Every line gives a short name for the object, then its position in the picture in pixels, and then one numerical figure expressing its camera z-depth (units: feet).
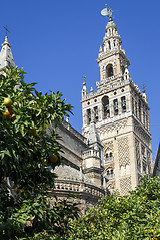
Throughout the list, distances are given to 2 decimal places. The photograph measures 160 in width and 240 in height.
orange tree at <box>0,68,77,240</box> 22.29
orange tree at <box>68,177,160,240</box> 38.24
